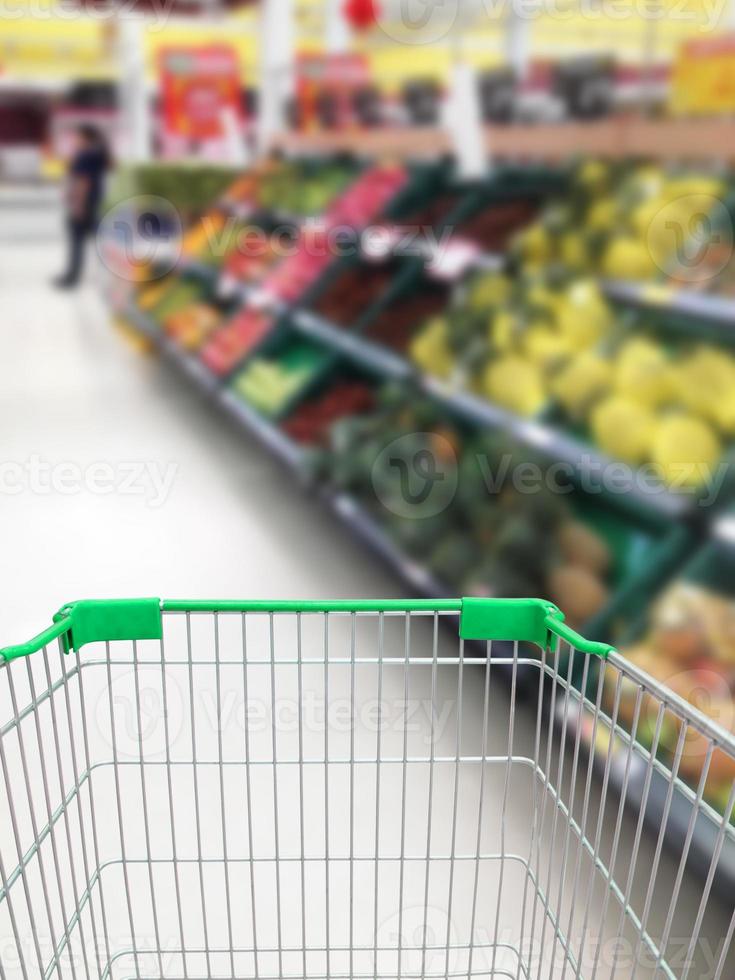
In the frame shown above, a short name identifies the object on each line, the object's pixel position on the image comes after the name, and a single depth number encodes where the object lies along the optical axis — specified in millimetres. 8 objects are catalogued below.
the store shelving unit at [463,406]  1921
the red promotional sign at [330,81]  5539
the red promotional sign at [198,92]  7094
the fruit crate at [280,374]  4324
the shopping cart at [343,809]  1166
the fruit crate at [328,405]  4008
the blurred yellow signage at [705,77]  2570
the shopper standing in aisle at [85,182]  8570
